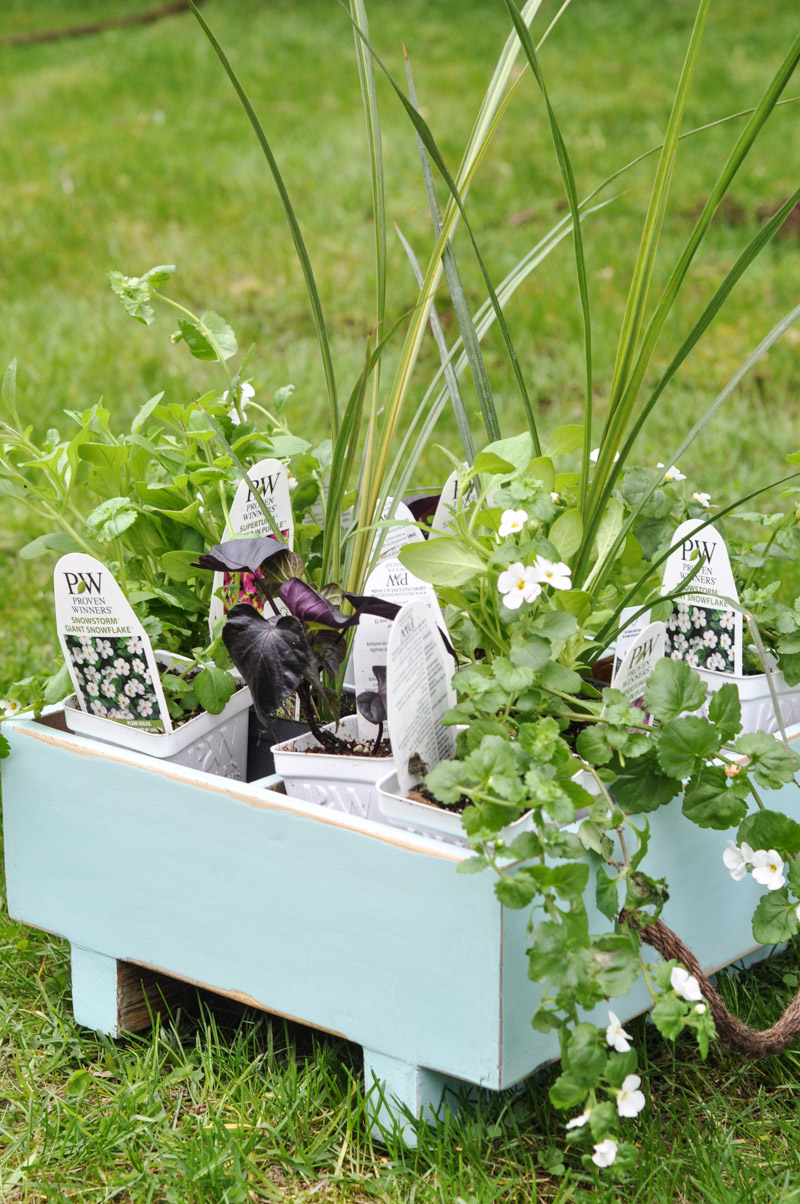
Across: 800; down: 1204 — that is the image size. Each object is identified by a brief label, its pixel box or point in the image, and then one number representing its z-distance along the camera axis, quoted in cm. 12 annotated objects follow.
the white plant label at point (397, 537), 206
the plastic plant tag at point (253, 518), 200
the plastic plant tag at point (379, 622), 200
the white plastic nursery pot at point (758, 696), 202
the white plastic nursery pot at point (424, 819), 183
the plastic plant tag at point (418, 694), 185
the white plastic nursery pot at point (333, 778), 191
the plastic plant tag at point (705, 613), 201
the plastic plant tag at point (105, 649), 194
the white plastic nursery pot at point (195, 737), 197
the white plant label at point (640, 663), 193
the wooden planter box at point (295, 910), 183
